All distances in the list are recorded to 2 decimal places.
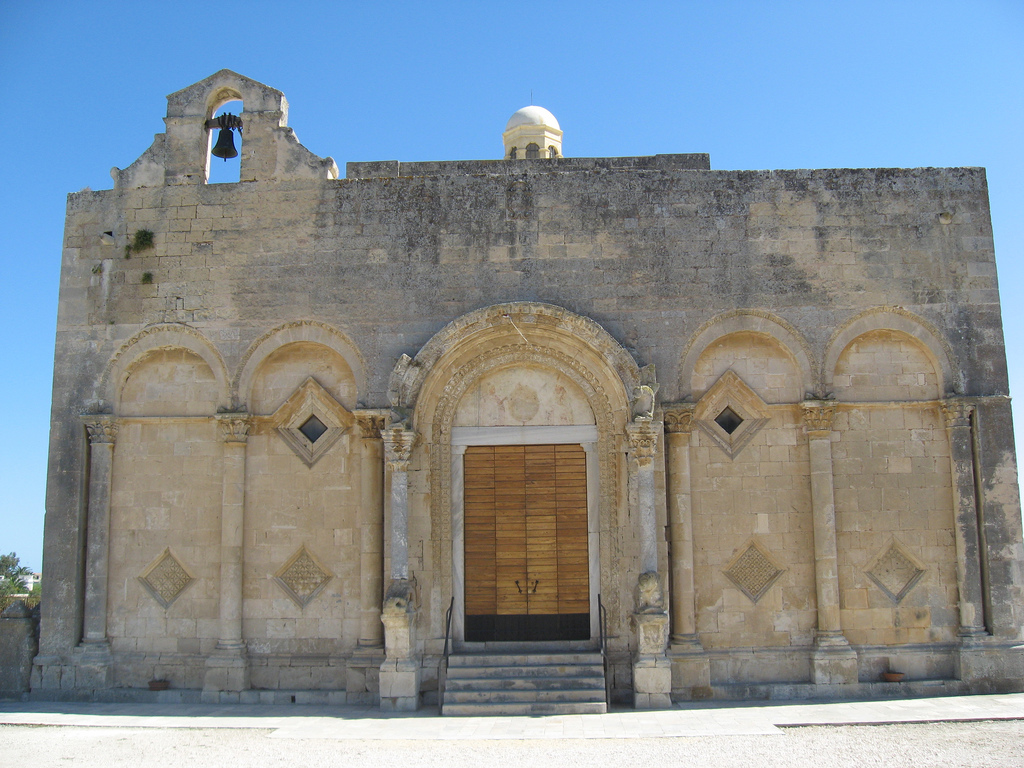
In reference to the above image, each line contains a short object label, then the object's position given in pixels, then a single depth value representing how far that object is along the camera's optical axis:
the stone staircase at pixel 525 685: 10.63
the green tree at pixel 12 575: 29.12
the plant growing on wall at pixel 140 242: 12.90
